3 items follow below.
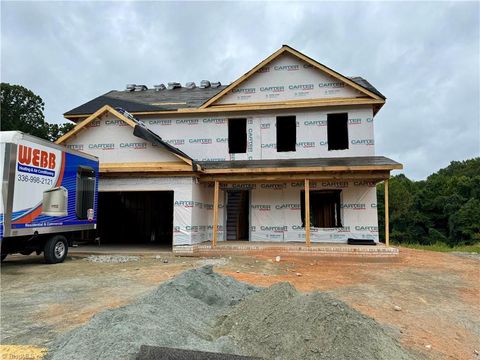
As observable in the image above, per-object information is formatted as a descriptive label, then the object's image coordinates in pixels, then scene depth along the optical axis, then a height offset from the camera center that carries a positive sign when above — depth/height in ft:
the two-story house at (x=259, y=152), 39.47 +8.01
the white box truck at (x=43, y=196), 24.58 +1.19
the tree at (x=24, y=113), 119.44 +36.61
